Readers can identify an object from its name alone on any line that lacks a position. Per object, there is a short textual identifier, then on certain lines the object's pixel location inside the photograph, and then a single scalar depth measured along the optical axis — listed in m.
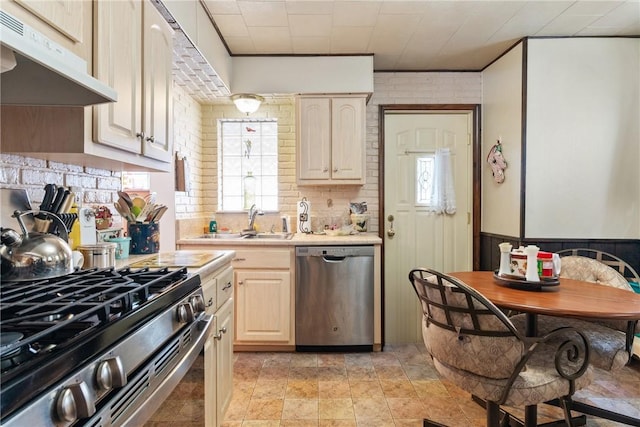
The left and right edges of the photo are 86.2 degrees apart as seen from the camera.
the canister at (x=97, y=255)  1.35
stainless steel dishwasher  2.72
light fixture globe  2.98
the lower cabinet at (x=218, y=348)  1.49
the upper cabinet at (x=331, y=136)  3.02
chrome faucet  3.18
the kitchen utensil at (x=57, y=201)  1.28
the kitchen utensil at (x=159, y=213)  1.89
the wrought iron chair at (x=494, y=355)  1.33
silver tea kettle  0.99
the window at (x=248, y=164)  3.39
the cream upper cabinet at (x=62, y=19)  0.92
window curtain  3.29
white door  3.33
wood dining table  1.35
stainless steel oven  0.56
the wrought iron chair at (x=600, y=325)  1.64
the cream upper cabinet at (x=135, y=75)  1.24
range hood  0.70
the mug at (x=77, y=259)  1.28
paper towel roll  3.22
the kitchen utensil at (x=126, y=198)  1.76
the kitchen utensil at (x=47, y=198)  1.28
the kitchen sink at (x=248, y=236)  2.96
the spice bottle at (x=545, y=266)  1.75
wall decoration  2.93
